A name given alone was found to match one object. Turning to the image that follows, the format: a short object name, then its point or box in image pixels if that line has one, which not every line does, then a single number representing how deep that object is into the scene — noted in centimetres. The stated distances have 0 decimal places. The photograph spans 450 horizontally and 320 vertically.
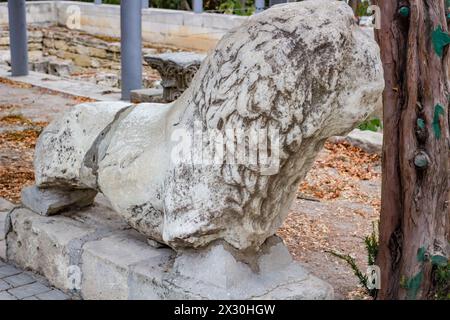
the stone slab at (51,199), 351
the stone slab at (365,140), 652
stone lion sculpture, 244
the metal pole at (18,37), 1095
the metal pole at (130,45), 898
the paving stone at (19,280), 350
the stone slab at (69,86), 967
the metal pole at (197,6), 1523
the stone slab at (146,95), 895
